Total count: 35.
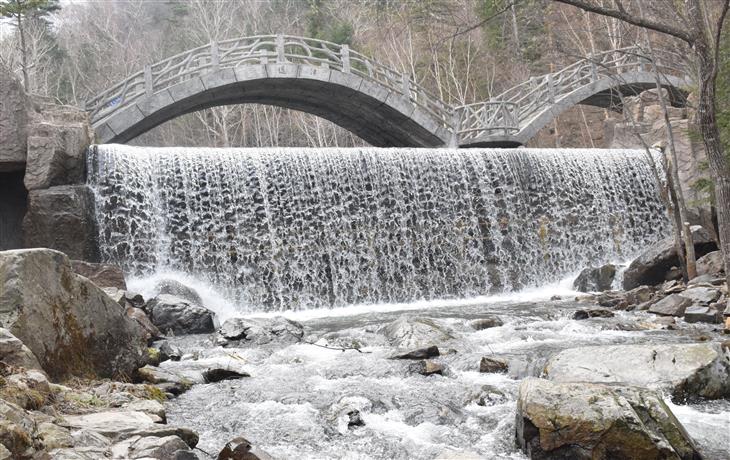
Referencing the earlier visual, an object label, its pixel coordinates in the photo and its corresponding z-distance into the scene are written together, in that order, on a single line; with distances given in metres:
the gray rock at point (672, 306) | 9.87
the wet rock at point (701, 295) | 9.87
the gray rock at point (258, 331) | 8.90
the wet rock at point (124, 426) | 4.04
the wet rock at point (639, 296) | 11.33
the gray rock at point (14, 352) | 4.42
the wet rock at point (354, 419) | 5.35
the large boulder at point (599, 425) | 4.17
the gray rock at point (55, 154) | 12.26
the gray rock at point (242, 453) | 4.23
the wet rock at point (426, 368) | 6.74
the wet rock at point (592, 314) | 10.06
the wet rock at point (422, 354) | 7.34
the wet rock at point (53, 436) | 3.53
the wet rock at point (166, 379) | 6.11
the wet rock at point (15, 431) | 3.20
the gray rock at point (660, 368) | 5.41
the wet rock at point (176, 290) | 11.73
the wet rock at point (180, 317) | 9.95
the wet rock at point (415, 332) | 8.14
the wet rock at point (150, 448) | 3.75
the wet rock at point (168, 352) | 7.65
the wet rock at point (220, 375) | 6.71
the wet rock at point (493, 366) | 6.69
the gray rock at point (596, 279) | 14.17
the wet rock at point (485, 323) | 9.46
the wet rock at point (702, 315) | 9.09
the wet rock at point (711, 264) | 12.28
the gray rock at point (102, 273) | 10.63
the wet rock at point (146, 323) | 8.91
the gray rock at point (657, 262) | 13.28
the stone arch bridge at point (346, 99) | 17.22
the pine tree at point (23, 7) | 17.11
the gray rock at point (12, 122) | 12.60
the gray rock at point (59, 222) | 11.95
